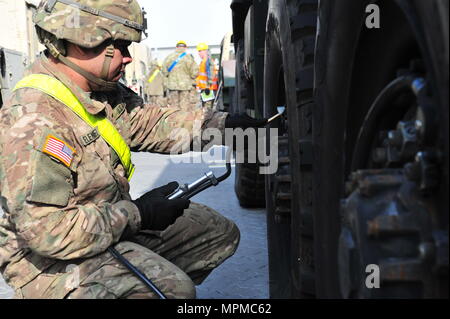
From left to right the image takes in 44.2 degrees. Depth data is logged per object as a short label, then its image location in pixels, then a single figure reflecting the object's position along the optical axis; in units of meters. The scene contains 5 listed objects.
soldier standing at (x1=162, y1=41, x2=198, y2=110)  13.58
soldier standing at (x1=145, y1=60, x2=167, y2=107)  15.89
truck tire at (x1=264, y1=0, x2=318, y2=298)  1.37
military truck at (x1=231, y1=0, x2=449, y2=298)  0.74
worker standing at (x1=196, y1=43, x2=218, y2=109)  13.20
